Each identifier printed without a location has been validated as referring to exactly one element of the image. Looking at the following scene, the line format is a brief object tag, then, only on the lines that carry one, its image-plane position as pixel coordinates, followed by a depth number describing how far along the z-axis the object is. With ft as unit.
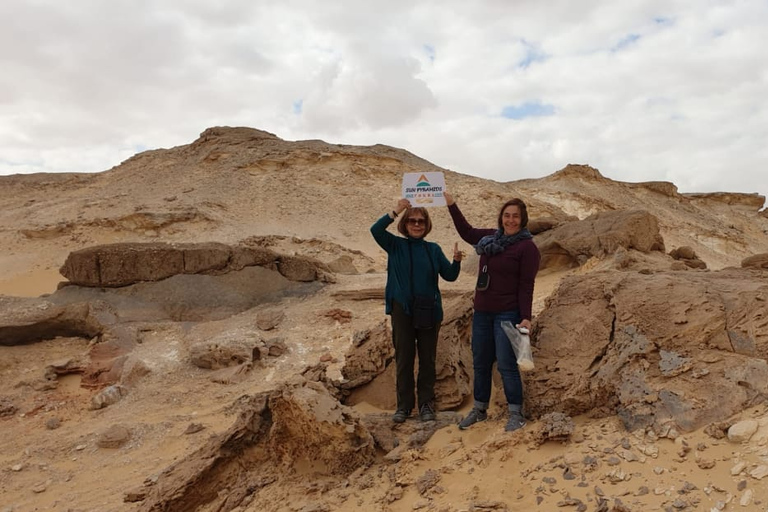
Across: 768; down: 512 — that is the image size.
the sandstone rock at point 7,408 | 19.74
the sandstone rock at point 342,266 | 40.55
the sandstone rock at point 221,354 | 22.94
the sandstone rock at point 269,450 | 10.00
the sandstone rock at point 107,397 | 20.22
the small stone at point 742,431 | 7.23
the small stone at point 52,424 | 18.80
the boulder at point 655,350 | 8.23
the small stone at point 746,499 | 6.32
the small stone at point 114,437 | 16.67
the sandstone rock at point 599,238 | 28.91
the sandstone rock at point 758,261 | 18.93
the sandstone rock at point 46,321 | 24.50
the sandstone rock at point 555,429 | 8.58
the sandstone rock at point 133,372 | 21.83
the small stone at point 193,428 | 17.10
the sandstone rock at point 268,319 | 26.23
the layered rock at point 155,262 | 28.58
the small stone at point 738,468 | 6.79
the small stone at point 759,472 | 6.57
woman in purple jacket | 9.74
